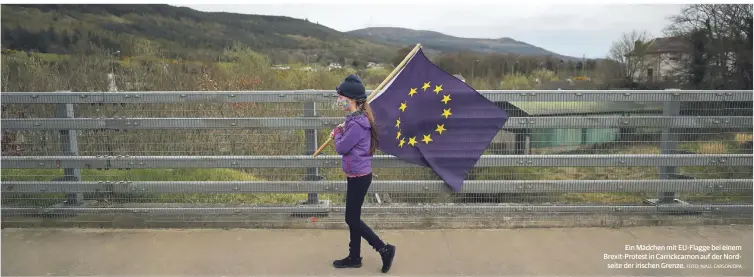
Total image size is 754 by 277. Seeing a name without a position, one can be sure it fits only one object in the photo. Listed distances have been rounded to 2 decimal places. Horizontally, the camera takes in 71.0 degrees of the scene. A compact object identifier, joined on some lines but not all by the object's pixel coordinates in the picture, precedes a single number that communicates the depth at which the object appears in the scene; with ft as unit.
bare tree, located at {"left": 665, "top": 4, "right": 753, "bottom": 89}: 113.39
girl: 12.30
